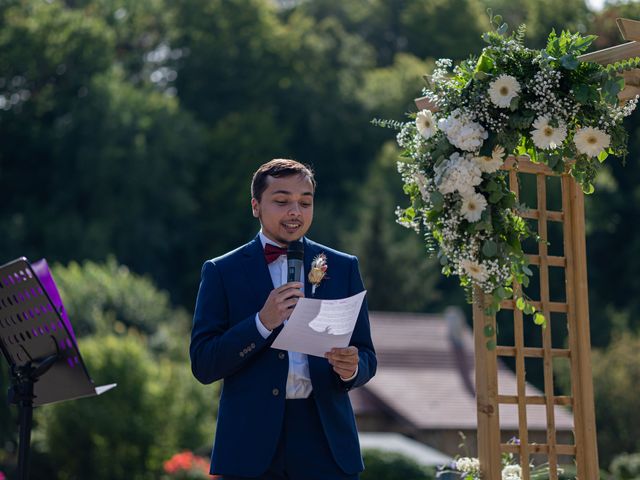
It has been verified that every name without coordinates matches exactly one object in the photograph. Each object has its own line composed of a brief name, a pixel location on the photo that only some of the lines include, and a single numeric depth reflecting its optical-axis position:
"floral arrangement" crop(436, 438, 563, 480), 12.21
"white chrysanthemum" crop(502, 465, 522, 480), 12.37
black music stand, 9.49
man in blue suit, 8.65
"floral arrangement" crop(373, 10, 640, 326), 10.77
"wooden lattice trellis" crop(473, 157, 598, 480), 11.11
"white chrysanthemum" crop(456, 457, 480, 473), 12.28
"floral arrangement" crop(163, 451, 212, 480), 32.75
